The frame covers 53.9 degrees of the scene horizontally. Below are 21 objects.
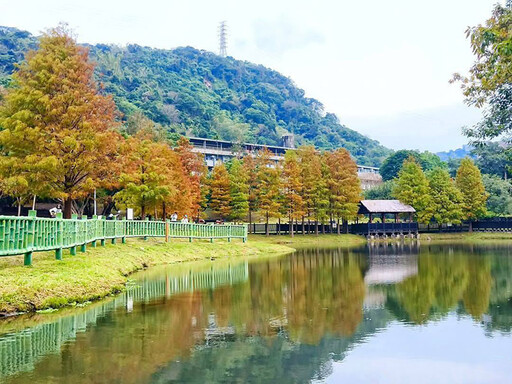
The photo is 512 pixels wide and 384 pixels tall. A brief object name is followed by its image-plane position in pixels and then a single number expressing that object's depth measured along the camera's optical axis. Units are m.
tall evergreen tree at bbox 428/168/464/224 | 53.38
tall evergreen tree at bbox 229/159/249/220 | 45.03
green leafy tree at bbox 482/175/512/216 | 56.59
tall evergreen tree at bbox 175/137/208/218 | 38.28
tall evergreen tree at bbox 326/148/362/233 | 49.41
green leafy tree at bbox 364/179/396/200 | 69.85
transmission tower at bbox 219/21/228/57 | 189.50
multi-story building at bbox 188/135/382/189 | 82.62
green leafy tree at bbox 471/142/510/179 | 74.62
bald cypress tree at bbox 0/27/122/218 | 20.42
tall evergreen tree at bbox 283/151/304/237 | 46.75
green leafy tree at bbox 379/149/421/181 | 88.50
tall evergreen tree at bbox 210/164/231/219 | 45.25
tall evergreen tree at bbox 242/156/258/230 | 46.63
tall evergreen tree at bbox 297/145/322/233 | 48.59
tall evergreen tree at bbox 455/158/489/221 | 54.66
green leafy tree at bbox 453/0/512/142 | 9.95
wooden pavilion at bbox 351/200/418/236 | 51.25
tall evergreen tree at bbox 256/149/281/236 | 45.41
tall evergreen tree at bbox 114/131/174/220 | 29.95
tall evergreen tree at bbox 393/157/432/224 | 53.69
